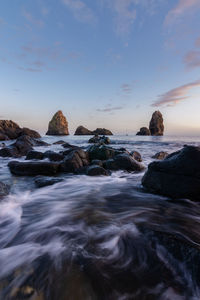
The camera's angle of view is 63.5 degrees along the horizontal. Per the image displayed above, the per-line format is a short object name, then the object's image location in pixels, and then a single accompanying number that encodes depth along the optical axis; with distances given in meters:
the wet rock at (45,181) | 6.14
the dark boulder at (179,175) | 4.43
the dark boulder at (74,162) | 8.53
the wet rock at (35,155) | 11.06
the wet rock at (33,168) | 7.82
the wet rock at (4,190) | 4.87
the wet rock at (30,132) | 51.78
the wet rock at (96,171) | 7.65
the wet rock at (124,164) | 8.77
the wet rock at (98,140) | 31.65
